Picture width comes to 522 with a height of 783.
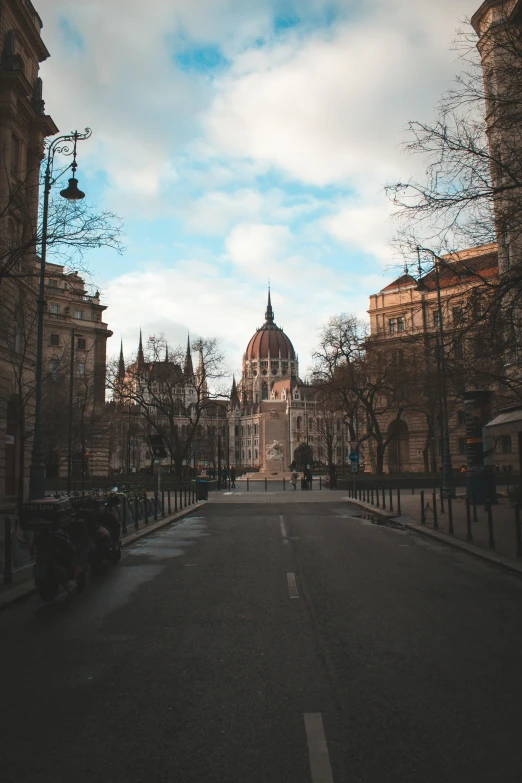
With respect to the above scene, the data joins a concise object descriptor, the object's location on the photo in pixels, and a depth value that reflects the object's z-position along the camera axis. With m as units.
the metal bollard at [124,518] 16.90
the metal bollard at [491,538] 13.31
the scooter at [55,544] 8.99
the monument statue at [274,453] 89.21
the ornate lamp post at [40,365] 14.77
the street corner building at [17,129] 24.94
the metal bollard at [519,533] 12.10
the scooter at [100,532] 10.68
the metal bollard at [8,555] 9.99
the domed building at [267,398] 151.25
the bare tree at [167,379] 53.06
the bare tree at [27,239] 11.33
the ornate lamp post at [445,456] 26.48
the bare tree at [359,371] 49.91
